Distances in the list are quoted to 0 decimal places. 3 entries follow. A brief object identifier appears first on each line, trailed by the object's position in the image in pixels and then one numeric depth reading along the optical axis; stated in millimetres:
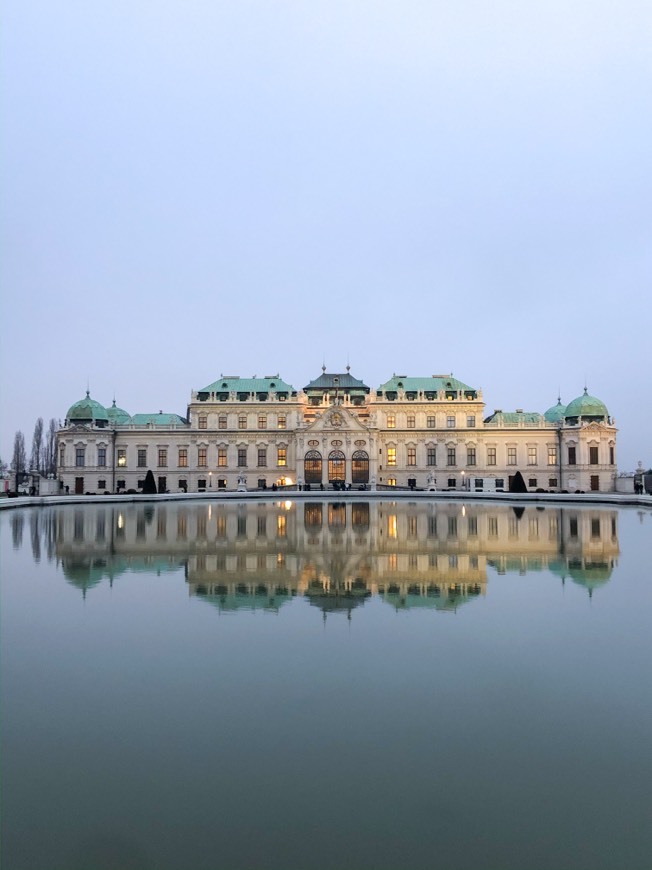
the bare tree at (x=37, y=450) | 105562
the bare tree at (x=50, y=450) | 106812
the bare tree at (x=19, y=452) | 100062
